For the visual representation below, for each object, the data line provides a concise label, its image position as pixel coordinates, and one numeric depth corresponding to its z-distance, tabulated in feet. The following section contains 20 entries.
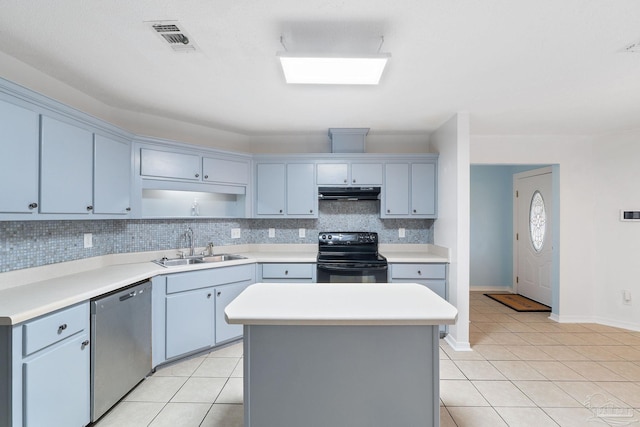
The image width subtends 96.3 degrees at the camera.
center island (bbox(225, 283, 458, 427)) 4.75
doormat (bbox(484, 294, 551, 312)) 13.87
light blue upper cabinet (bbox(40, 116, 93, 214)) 6.09
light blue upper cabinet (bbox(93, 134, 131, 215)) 7.46
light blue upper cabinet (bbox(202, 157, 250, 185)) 10.30
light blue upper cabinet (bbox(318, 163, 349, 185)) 11.72
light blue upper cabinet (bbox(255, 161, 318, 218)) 11.73
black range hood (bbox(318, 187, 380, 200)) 11.80
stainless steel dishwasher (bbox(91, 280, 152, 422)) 6.10
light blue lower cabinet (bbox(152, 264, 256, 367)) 8.21
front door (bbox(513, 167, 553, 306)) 14.12
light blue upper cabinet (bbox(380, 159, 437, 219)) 11.66
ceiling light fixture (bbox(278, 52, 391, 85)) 5.75
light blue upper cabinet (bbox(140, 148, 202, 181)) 8.99
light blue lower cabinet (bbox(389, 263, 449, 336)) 10.37
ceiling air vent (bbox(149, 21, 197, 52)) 5.32
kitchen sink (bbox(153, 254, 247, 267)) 9.56
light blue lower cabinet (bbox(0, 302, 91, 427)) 4.55
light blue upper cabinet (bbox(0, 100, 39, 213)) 5.36
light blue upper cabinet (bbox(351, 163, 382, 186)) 11.69
